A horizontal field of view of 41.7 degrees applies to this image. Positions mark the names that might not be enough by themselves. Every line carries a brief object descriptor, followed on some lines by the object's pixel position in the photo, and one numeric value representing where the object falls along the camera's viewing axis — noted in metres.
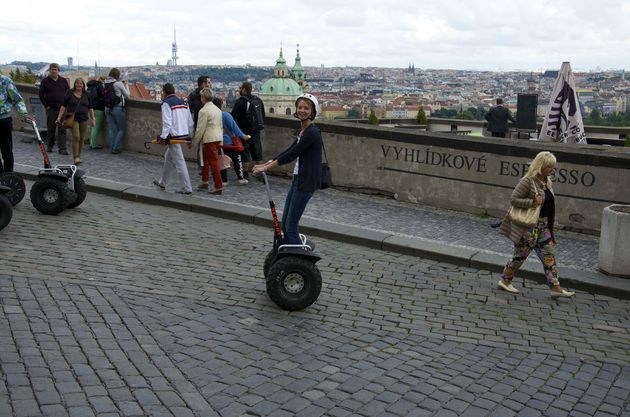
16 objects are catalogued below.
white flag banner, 14.23
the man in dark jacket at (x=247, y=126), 13.20
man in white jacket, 11.82
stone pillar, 8.44
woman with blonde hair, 7.81
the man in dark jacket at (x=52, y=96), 15.60
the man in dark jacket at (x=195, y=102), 14.16
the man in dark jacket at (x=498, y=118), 19.28
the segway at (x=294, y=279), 6.93
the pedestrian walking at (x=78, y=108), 14.29
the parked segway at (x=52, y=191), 9.99
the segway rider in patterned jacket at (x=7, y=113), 10.19
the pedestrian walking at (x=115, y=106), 15.53
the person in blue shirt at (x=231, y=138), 12.72
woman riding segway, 7.02
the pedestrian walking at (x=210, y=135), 11.88
